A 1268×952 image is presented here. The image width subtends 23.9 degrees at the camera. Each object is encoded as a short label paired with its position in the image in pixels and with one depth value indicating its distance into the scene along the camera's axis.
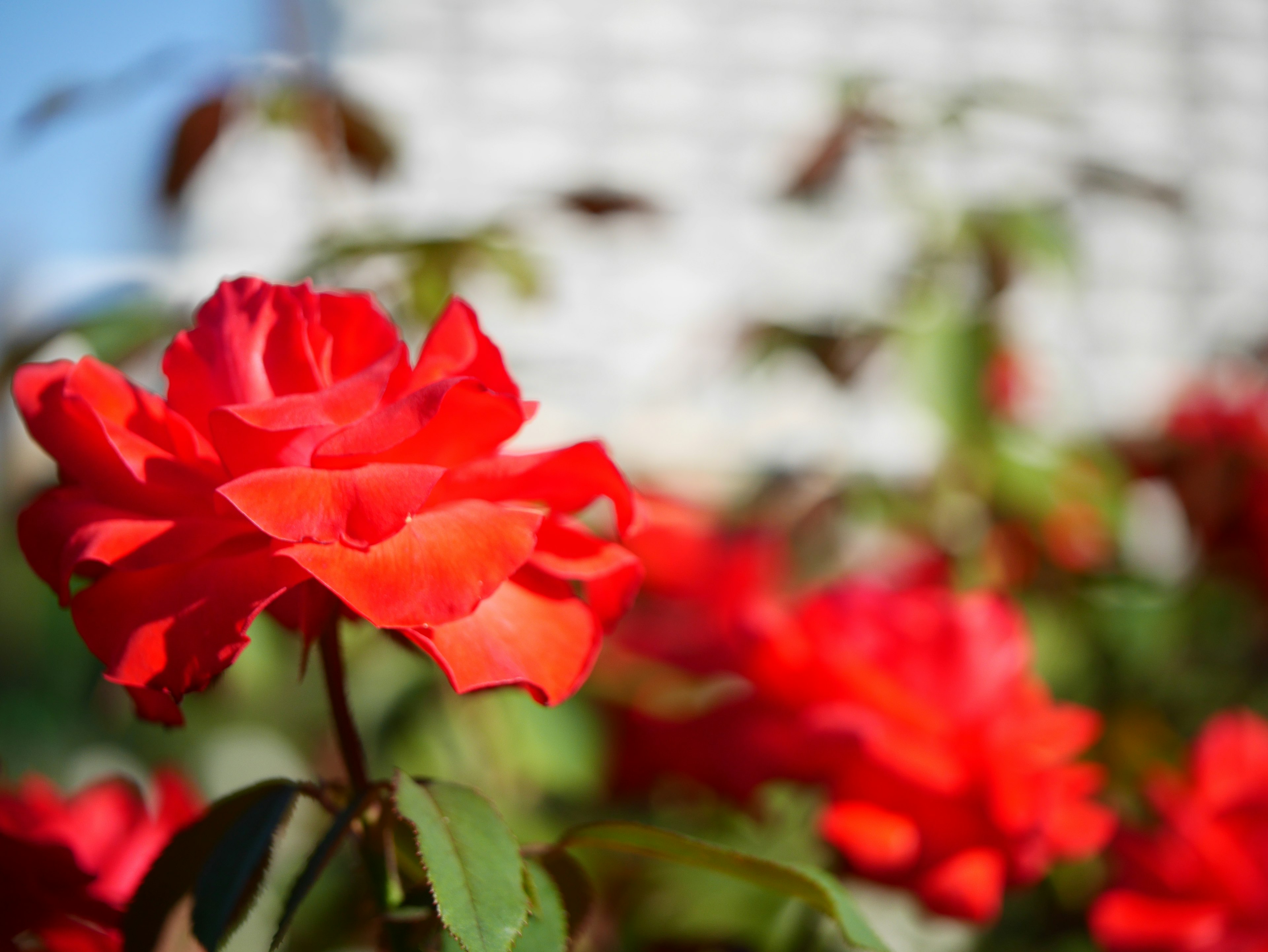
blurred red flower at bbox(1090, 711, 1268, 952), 0.61
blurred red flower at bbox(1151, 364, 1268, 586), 0.84
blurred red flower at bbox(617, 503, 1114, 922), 0.60
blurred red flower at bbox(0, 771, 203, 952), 0.50
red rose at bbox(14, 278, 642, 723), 0.48
